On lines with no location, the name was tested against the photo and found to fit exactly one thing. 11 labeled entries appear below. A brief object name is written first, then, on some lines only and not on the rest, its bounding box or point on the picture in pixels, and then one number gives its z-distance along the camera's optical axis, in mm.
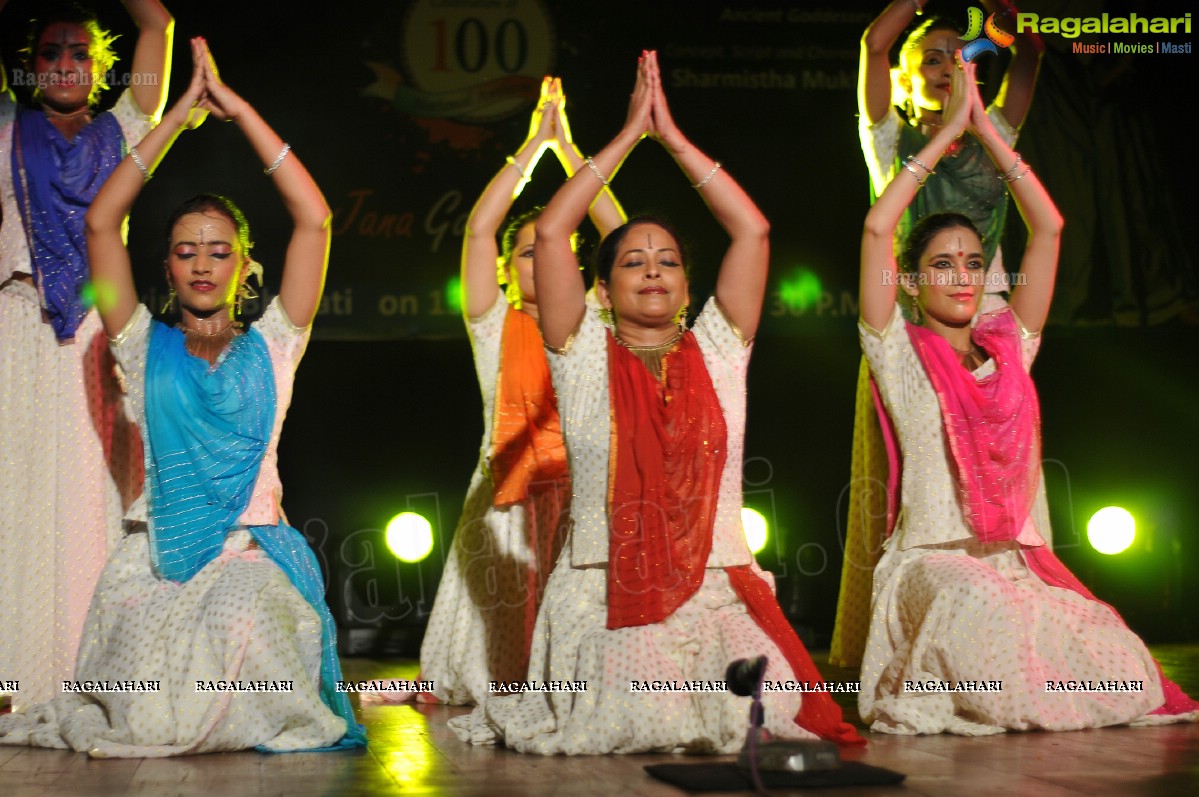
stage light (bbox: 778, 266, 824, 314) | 6480
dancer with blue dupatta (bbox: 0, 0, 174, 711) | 4754
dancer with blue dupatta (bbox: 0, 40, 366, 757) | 3824
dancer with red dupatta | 3754
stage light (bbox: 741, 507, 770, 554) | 6602
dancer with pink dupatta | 4172
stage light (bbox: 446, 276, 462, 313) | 6301
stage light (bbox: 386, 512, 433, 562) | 6488
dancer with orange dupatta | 4902
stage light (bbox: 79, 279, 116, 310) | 4082
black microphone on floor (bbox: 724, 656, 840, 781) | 3201
